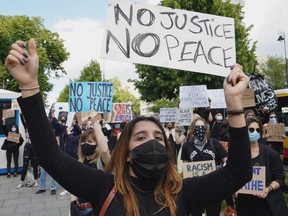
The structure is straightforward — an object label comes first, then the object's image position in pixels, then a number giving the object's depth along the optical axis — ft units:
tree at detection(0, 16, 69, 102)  107.55
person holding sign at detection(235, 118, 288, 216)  11.51
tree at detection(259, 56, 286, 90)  127.34
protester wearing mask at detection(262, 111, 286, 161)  25.02
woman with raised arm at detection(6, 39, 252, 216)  5.18
